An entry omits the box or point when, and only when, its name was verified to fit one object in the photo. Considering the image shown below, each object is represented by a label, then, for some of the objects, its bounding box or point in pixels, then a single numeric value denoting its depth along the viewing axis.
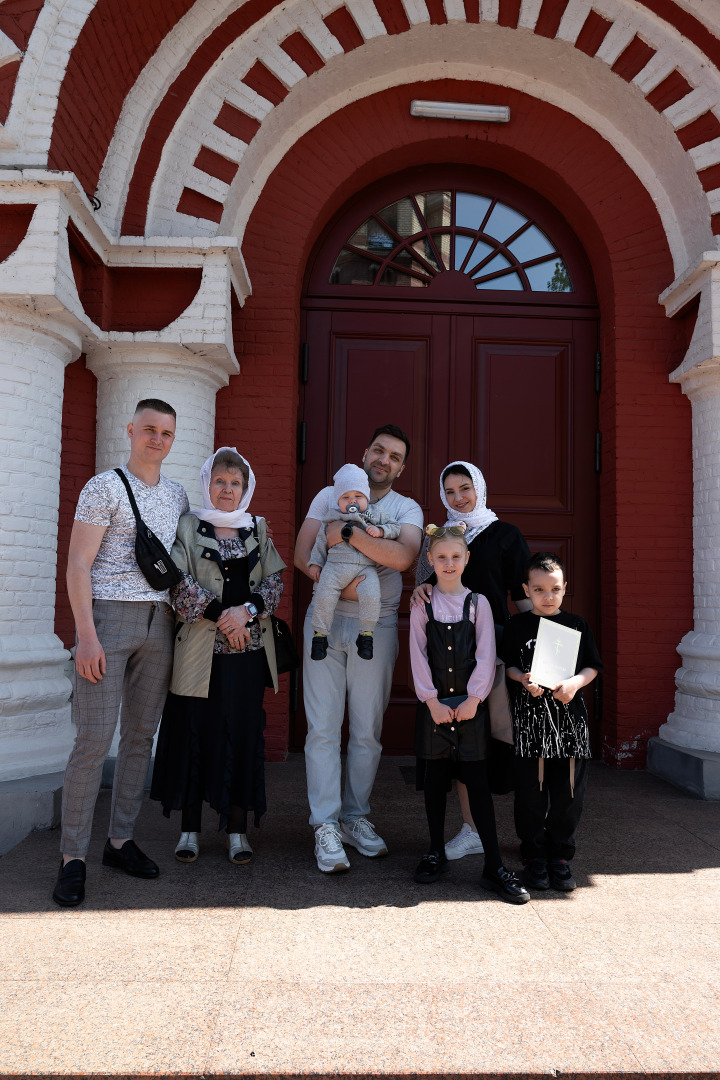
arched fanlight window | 5.49
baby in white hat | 3.22
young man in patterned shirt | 2.89
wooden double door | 5.32
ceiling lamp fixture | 5.25
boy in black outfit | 3.04
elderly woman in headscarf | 3.14
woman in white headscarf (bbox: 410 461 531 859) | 3.34
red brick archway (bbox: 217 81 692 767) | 5.01
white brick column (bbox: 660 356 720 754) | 4.64
